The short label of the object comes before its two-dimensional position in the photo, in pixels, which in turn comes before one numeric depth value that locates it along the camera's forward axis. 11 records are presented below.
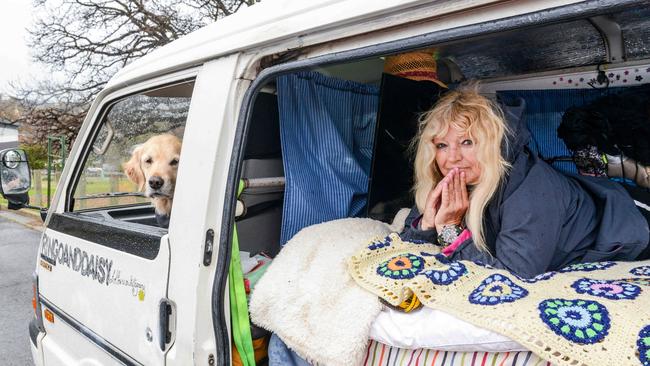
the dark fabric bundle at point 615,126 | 2.23
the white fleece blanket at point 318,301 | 1.29
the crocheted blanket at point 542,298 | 1.05
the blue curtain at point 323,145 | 2.00
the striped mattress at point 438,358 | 1.17
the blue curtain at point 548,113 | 2.53
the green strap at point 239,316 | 1.50
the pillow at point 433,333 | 1.17
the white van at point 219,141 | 1.20
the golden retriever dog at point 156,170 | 2.23
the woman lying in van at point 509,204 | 1.52
